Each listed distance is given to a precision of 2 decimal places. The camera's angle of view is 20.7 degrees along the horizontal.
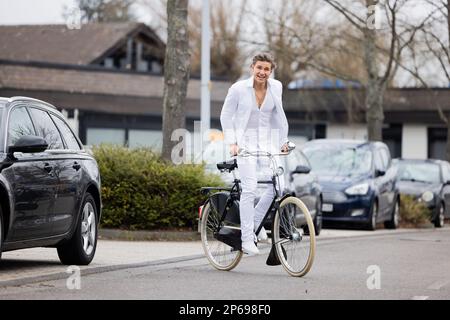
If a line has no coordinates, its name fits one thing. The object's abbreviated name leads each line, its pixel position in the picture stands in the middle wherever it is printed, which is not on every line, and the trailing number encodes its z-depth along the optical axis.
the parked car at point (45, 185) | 10.62
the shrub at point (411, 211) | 25.39
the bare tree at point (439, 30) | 29.65
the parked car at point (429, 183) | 26.73
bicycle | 11.23
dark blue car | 22.22
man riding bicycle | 11.59
